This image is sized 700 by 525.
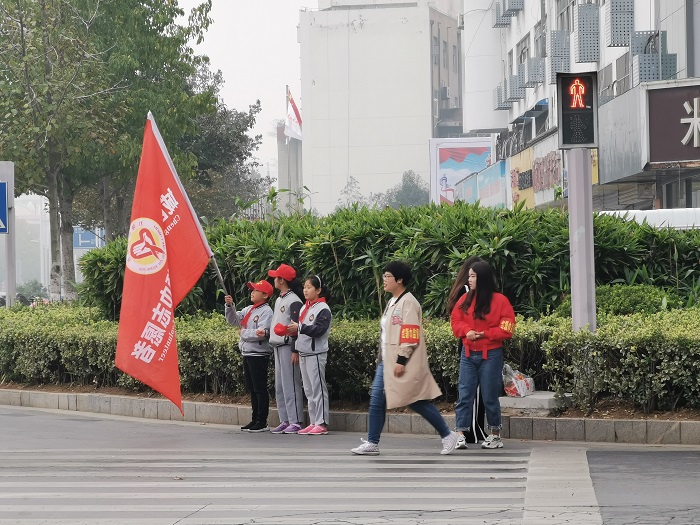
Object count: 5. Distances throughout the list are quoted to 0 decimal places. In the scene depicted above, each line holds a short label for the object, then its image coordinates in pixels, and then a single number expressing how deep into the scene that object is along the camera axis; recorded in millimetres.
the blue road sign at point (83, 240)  88819
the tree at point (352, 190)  127156
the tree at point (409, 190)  126625
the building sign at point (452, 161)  81875
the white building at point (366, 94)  127062
